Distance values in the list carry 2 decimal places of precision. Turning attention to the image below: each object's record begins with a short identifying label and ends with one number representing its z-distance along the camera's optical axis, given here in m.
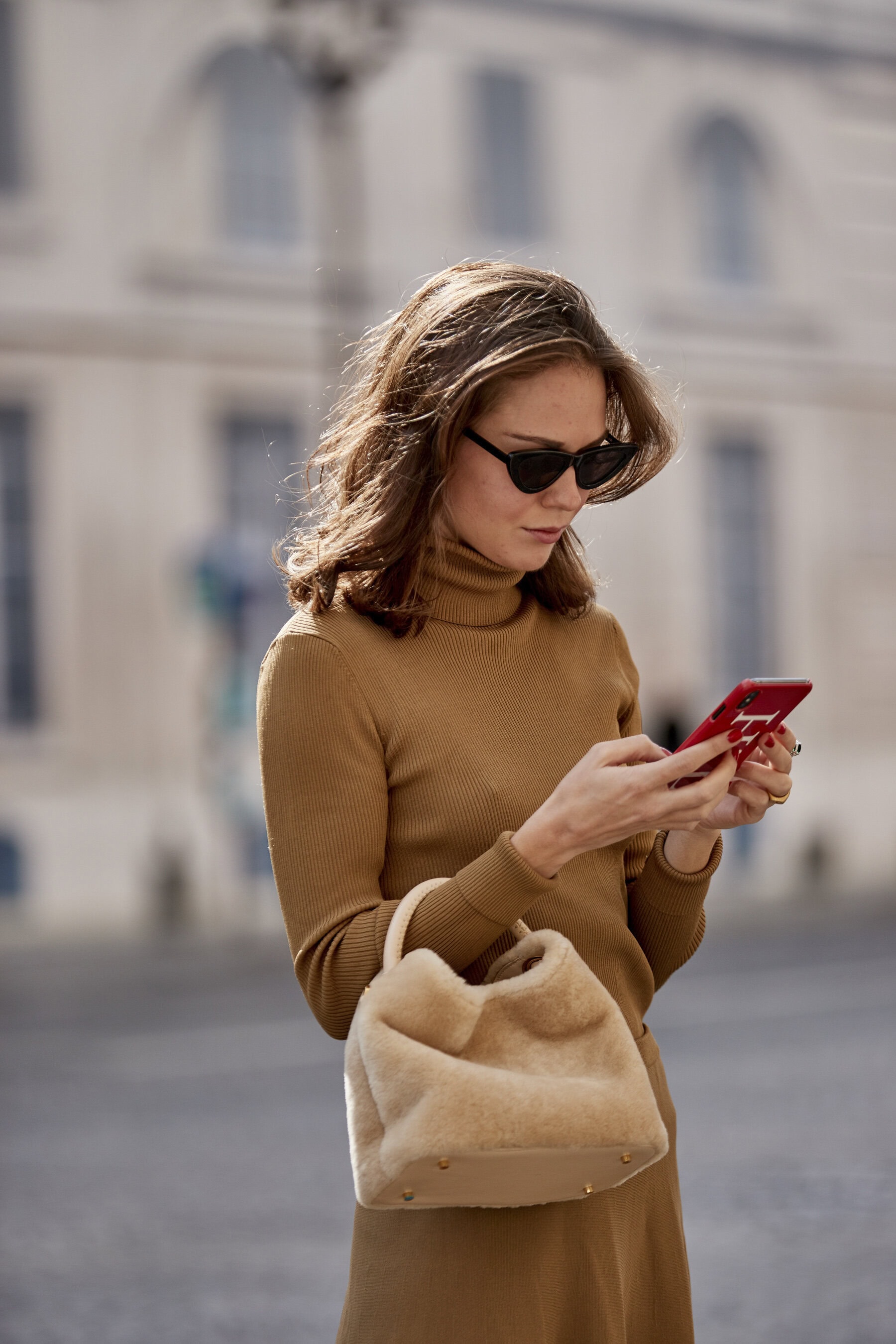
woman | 2.96
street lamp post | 16.90
